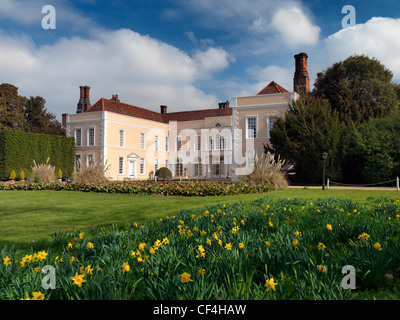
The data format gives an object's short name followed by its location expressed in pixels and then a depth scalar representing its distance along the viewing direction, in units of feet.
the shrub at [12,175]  81.76
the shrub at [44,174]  62.70
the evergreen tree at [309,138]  68.49
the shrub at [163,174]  103.49
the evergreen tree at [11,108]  119.44
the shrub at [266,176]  52.70
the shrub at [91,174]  56.65
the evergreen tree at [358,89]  82.89
